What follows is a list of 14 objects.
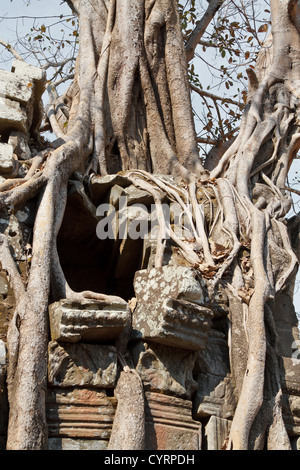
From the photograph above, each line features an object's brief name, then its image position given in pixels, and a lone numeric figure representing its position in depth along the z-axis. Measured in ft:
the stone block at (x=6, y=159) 13.43
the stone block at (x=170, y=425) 10.97
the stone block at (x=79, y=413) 10.48
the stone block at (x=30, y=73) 15.32
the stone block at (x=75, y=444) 10.30
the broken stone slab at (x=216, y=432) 11.58
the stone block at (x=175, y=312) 11.41
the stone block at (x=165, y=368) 11.51
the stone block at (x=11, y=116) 14.56
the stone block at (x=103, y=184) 14.76
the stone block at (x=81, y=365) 10.77
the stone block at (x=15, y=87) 14.76
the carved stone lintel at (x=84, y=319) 10.71
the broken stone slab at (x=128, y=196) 14.44
